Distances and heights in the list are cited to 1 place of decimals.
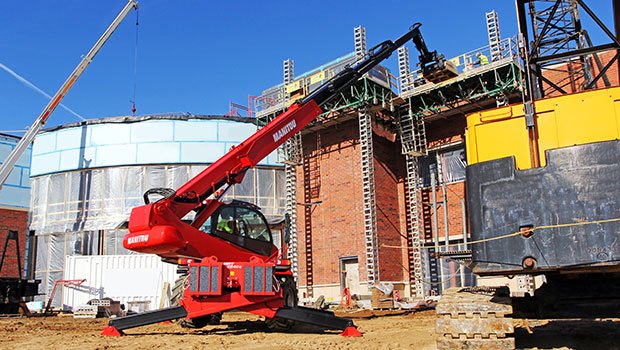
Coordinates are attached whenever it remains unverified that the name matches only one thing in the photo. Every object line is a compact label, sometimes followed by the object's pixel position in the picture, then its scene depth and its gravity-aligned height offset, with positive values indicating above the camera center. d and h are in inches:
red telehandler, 443.8 +20.6
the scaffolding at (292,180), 1026.9 +171.8
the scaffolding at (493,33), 854.5 +362.5
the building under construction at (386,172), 882.8 +166.7
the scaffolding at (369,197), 878.4 +116.2
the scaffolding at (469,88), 824.9 +280.5
